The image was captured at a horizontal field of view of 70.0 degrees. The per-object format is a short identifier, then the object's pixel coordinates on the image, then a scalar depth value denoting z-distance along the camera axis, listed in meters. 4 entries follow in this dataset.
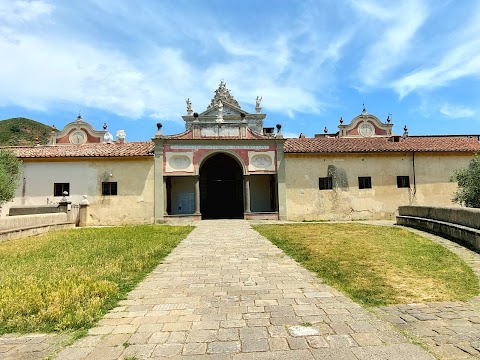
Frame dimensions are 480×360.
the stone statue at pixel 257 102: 30.67
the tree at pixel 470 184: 14.84
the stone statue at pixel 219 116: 21.75
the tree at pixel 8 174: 17.25
